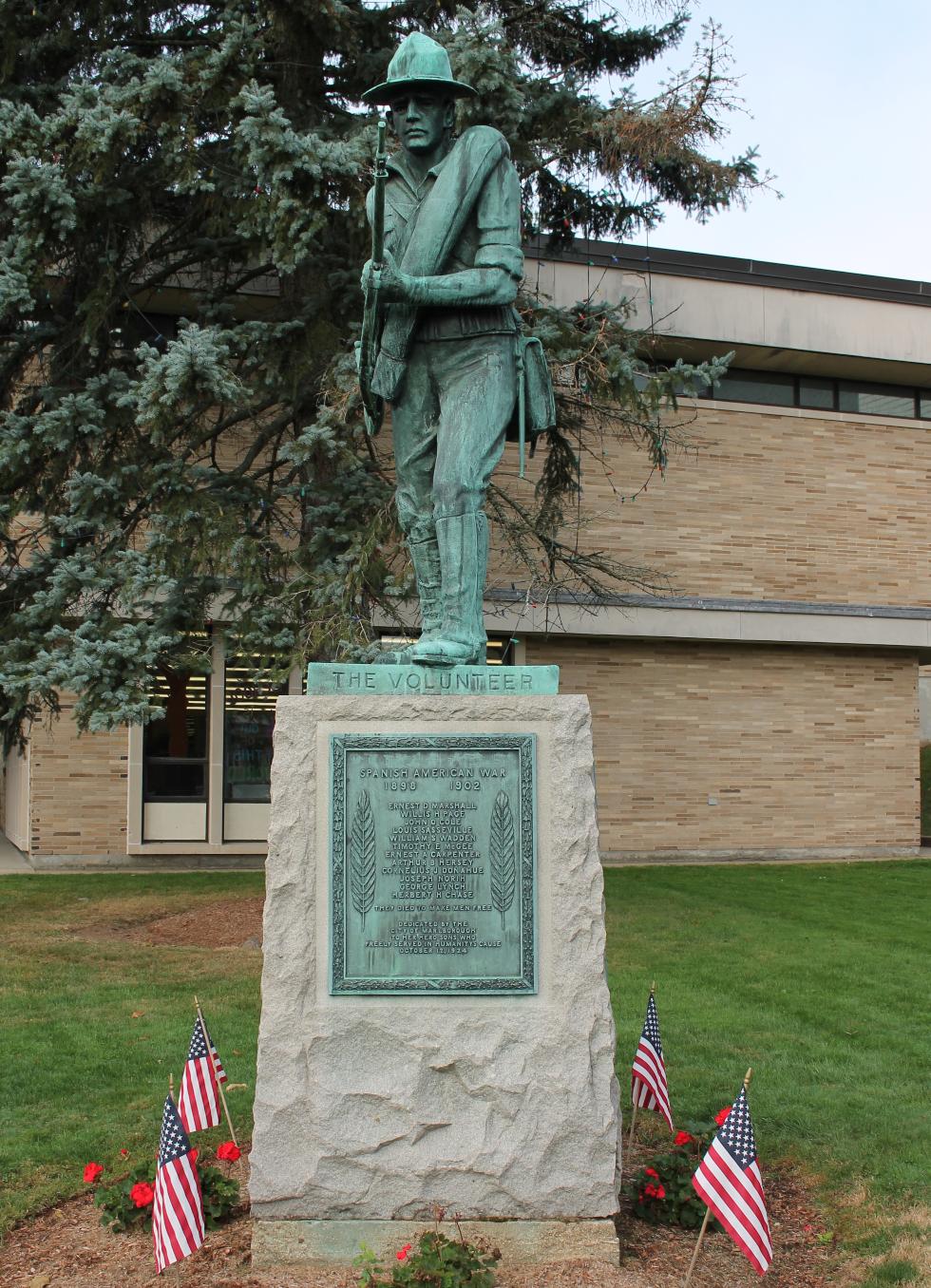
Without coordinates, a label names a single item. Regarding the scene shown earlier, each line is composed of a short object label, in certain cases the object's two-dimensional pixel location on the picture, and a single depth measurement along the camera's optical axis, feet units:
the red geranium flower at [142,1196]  16.75
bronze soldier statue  16.63
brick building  61.11
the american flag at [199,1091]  18.69
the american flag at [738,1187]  14.56
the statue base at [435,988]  15.65
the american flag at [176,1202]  14.99
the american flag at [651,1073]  19.51
